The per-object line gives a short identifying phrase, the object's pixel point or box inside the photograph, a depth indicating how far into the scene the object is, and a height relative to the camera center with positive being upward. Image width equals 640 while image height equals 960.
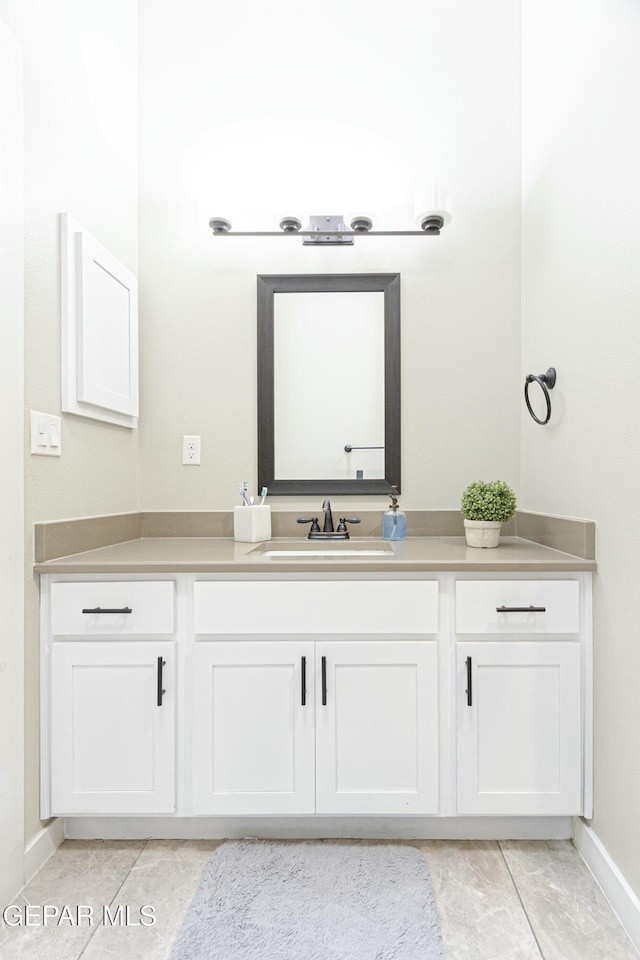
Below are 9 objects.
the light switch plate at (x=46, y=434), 1.37 +0.11
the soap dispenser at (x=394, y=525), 1.85 -0.18
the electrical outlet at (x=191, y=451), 1.98 +0.09
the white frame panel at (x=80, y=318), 1.48 +0.46
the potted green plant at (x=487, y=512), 1.69 -0.12
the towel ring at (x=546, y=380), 1.67 +0.30
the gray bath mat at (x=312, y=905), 1.14 -1.03
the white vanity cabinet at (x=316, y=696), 1.39 -0.60
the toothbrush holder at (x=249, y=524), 1.83 -0.18
